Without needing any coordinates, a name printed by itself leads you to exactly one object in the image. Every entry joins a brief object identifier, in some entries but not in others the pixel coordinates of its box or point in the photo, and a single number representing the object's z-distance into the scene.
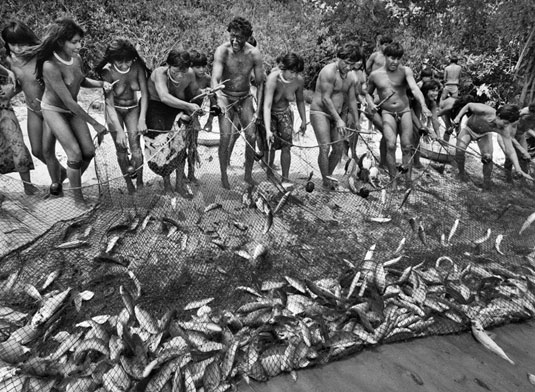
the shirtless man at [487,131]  5.99
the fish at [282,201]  4.64
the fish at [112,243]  3.88
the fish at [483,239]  4.77
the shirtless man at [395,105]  6.21
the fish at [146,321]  3.21
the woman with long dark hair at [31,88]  4.78
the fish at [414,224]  4.77
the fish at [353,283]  3.77
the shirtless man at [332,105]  5.75
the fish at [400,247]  4.44
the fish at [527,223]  5.05
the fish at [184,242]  4.04
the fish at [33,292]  3.37
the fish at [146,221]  4.18
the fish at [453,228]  4.81
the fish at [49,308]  3.15
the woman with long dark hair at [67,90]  4.30
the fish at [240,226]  4.37
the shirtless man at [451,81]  9.53
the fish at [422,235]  4.67
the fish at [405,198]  5.09
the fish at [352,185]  5.30
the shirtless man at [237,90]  5.43
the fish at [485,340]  3.56
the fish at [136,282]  3.49
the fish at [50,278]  3.49
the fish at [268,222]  4.38
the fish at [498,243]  4.74
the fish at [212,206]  4.54
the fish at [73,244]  3.82
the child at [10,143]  5.00
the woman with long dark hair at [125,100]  5.04
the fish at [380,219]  4.86
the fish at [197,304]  3.49
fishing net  3.06
